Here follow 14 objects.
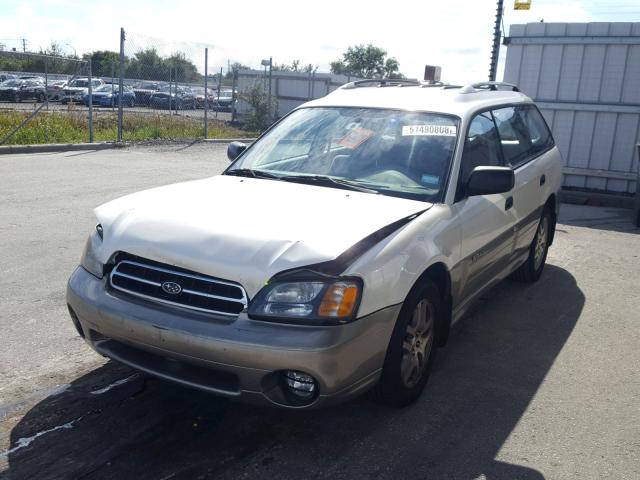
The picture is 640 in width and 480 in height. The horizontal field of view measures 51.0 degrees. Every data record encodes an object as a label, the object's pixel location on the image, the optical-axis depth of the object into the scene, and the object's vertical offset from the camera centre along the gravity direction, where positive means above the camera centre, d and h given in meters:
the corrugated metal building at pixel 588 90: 11.62 +0.14
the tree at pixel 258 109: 23.42 -0.95
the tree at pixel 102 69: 38.56 +0.21
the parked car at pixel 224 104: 37.16 -1.39
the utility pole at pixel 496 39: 12.79 +1.01
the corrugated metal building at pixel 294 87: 28.20 -0.16
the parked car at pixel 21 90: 29.50 -0.95
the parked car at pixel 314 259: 3.05 -0.86
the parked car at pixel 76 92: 22.19 -0.79
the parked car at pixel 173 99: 27.33 -0.95
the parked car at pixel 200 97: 34.92 -1.04
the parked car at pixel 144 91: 27.16 -0.67
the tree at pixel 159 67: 19.64 +0.28
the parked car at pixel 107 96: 28.30 -1.00
